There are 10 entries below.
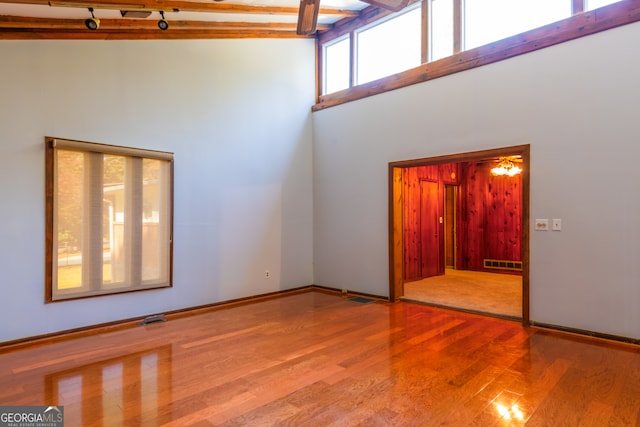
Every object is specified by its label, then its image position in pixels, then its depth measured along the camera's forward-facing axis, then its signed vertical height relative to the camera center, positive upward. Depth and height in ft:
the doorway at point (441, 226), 13.53 -0.71
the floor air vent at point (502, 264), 25.14 -3.59
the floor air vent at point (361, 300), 17.11 -4.15
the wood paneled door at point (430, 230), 23.30 -1.07
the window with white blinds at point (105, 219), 12.16 -0.20
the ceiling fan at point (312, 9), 8.50 +4.87
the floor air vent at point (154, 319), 13.83 -4.09
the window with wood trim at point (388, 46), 16.84 +8.19
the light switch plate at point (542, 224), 12.95 -0.38
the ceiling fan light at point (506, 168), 23.13 +2.93
